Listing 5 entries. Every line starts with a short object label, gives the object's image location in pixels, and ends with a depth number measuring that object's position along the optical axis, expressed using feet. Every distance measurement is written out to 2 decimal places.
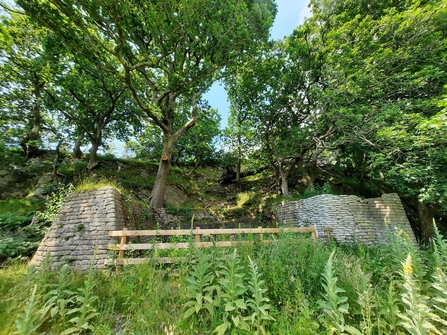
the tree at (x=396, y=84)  20.10
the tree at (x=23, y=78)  29.25
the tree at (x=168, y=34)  19.47
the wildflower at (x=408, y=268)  4.95
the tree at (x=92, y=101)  30.78
